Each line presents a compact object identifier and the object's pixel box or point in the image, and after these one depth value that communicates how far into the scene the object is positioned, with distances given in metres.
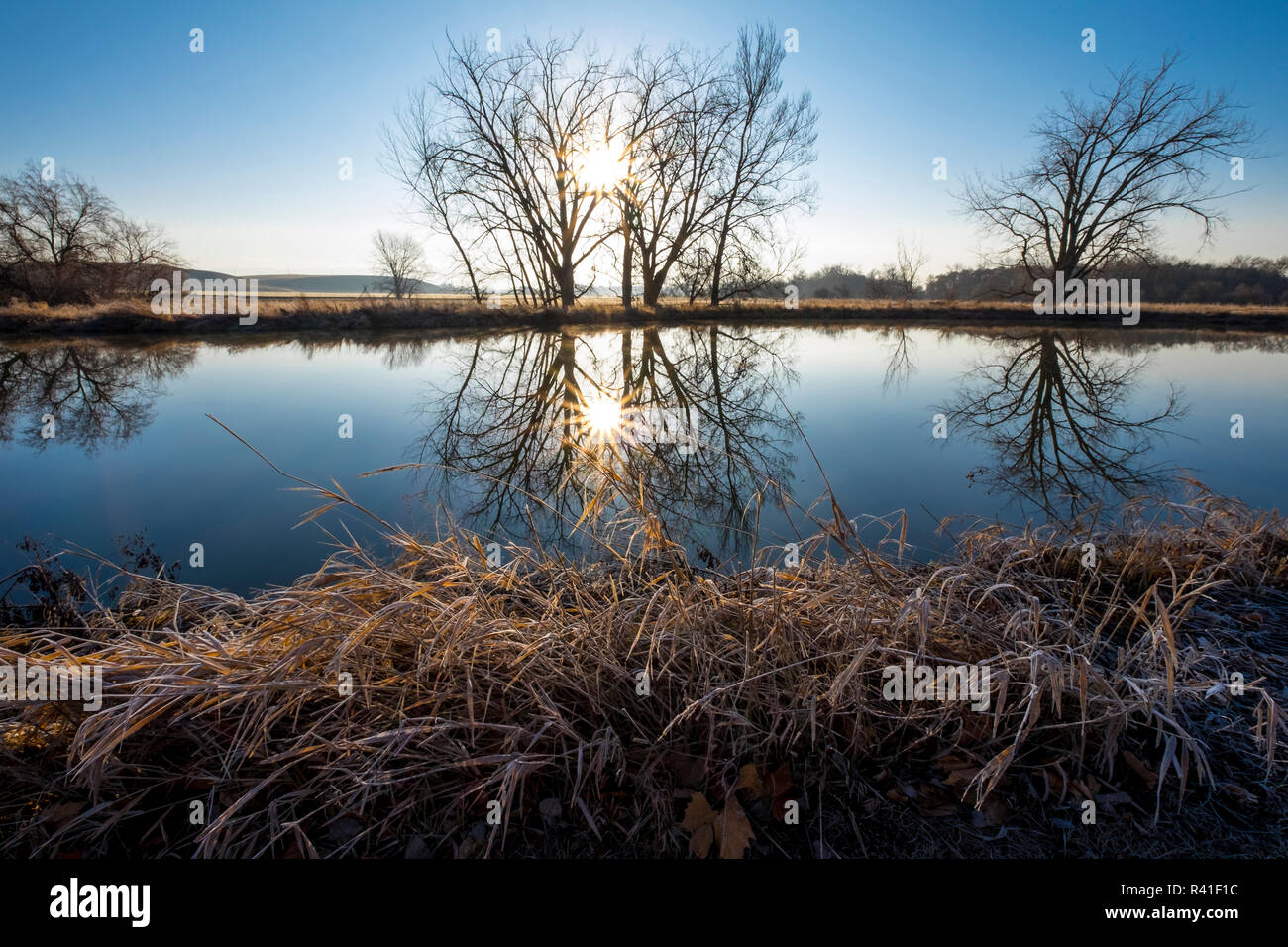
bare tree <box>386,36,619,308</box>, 20.73
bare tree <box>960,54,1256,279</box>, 21.36
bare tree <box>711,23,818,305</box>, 22.16
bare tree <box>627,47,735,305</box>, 21.84
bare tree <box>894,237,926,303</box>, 34.44
